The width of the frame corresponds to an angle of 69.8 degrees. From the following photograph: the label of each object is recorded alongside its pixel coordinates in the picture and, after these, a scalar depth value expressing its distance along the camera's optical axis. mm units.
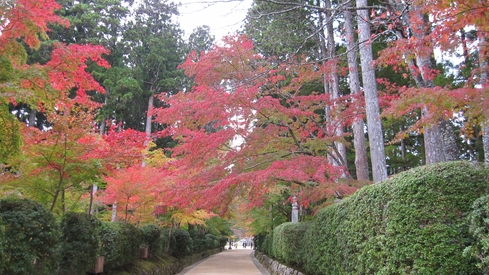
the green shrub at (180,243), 16953
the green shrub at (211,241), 28003
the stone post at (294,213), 16147
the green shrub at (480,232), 2914
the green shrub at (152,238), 12570
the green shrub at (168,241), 15496
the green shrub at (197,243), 21188
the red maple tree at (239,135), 7551
